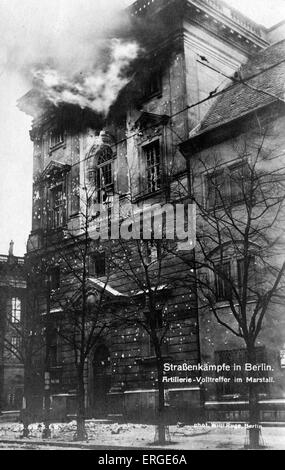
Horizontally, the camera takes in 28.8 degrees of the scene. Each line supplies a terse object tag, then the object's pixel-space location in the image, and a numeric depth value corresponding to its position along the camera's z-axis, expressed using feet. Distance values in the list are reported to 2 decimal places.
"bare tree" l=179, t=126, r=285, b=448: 53.93
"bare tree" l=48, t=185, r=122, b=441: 76.13
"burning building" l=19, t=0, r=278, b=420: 69.72
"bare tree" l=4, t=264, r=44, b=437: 75.10
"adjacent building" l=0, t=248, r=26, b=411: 78.28
